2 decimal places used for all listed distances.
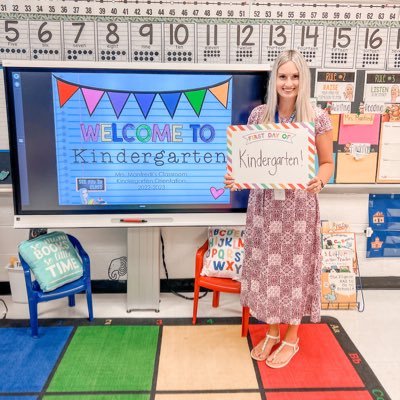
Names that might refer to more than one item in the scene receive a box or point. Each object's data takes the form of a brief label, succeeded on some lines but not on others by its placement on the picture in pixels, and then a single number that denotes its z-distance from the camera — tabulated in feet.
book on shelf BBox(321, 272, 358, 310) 9.07
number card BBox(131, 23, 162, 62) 8.50
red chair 7.88
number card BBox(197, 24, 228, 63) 8.55
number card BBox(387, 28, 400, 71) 8.77
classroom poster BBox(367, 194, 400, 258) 9.74
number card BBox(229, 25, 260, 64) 8.57
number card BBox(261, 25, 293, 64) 8.59
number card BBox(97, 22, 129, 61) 8.46
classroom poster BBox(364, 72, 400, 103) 8.93
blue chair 7.70
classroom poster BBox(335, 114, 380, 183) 9.11
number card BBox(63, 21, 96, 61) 8.42
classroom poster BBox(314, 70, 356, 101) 8.87
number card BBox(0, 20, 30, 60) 8.35
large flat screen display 7.80
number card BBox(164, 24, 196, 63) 8.53
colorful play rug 6.38
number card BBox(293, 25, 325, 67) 8.63
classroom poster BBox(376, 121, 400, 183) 9.17
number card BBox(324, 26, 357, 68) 8.68
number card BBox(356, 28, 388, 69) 8.73
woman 6.30
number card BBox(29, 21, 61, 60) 8.39
